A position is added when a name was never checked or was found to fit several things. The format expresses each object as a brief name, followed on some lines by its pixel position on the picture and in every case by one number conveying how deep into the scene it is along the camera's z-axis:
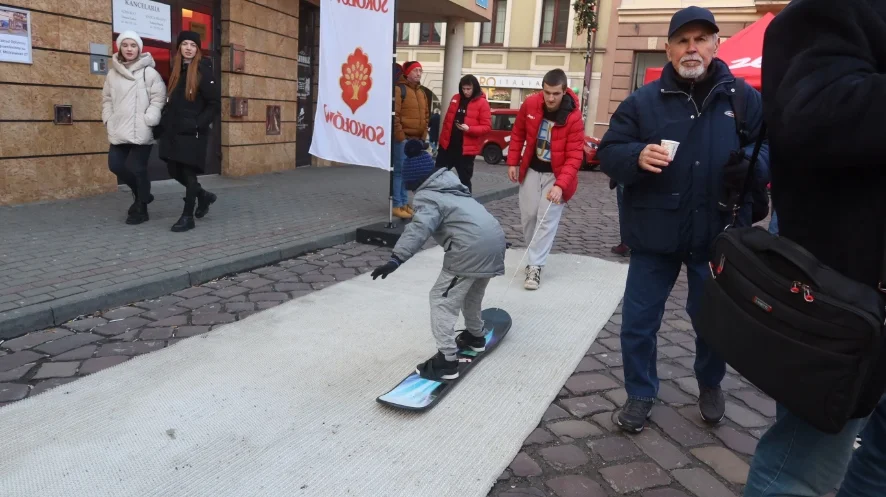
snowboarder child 3.40
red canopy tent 11.06
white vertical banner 6.59
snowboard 3.21
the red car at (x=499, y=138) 19.56
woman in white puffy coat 6.23
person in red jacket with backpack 8.17
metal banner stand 6.48
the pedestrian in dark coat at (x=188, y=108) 6.19
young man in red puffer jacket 5.29
